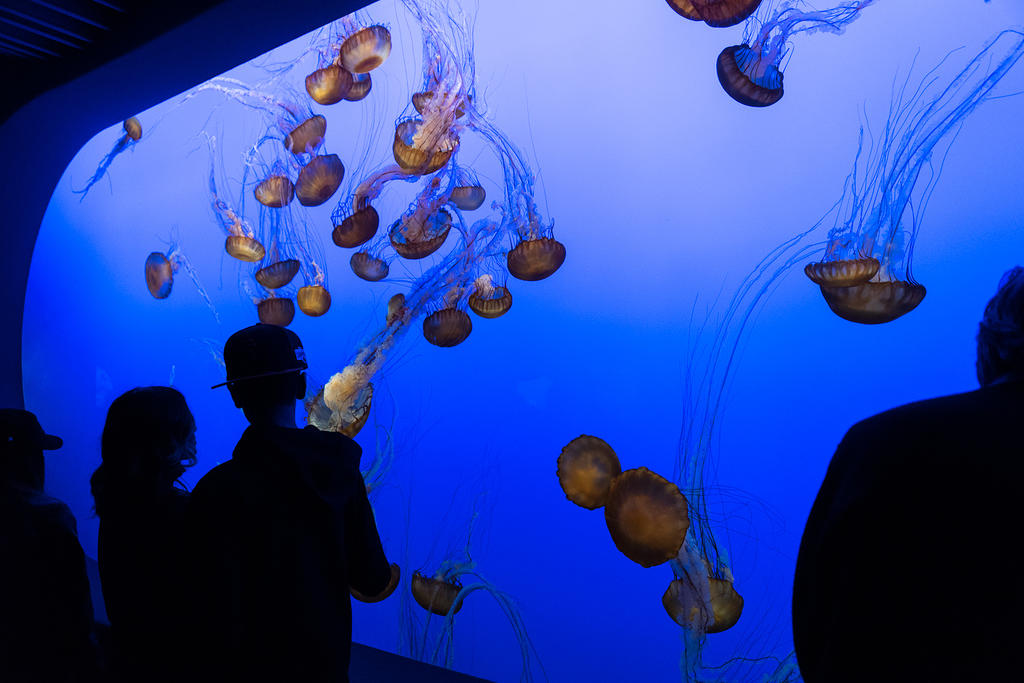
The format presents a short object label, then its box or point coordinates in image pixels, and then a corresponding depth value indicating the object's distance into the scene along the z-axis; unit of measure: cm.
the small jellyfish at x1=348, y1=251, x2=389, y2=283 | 260
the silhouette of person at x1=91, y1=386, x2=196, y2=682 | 135
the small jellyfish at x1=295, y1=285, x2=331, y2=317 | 280
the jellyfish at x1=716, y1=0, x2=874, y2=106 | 177
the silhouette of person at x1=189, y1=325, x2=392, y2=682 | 119
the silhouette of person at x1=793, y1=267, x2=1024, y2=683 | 80
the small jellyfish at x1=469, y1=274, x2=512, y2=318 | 232
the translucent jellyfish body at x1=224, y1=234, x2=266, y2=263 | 303
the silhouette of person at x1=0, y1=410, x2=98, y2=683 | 143
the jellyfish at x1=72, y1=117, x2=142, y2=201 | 356
